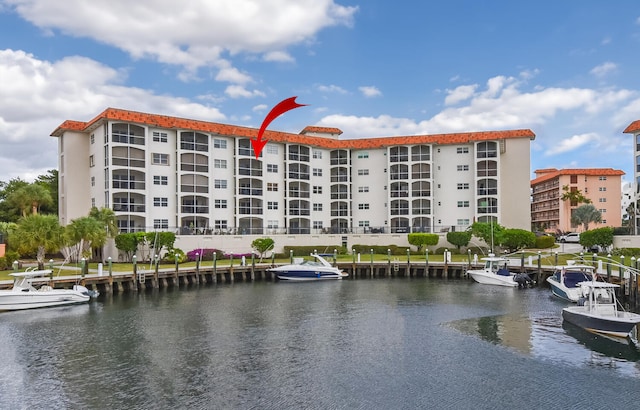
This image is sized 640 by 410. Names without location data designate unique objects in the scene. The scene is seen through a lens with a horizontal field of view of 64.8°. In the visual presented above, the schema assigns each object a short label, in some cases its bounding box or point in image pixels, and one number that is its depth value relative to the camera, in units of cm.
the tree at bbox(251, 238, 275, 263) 6208
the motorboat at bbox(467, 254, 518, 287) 4688
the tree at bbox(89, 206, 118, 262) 5422
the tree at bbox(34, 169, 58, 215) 7612
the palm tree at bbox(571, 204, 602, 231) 9962
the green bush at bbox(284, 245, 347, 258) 6854
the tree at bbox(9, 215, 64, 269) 4178
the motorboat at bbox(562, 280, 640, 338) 2538
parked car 7973
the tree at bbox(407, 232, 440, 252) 6875
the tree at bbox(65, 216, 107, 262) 4530
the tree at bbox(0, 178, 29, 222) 7425
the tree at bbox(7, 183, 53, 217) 6956
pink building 11138
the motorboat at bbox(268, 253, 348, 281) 5306
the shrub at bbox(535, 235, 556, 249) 6950
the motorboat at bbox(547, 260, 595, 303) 3788
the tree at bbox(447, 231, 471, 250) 6738
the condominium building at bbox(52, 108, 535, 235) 6259
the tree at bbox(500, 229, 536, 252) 6256
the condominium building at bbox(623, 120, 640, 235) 6159
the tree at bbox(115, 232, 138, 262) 5566
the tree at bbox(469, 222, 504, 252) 6382
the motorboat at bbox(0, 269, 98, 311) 3425
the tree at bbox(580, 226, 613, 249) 5494
